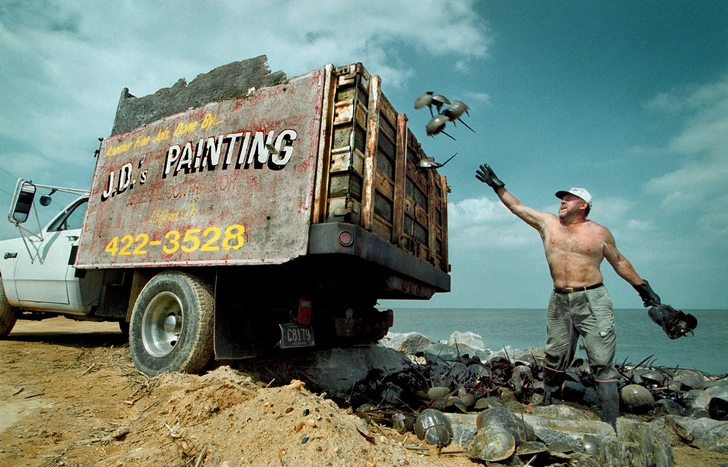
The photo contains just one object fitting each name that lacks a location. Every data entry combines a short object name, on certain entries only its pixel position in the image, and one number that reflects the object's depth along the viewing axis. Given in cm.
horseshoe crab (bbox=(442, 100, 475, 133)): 459
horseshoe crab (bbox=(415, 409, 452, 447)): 294
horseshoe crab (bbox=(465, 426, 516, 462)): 259
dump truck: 325
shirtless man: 356
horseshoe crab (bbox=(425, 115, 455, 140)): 468
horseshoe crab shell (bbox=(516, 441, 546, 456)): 260
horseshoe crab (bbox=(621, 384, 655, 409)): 396
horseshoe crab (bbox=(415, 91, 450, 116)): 461
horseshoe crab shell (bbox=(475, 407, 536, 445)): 286
